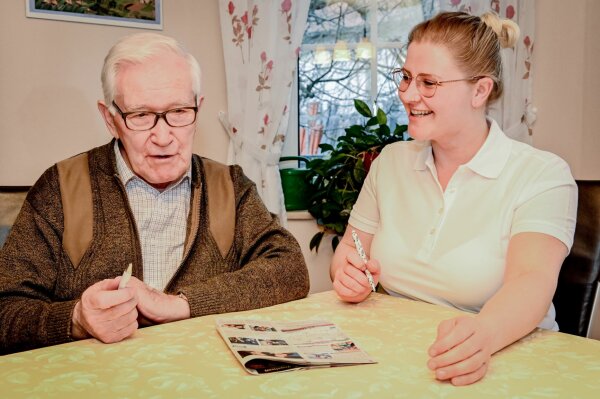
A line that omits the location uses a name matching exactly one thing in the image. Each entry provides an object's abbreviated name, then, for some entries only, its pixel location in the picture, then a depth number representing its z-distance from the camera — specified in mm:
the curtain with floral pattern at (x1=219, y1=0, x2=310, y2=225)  3041
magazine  1059
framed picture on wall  2721
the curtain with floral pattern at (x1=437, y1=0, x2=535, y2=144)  3252
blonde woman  1441
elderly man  1462
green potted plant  3020
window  3359
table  966
